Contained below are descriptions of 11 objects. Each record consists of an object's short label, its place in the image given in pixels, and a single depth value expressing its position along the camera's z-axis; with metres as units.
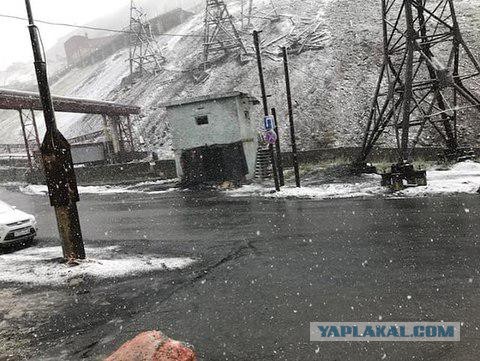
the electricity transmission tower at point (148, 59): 48.62
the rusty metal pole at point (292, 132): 17.09
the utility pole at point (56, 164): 8.18
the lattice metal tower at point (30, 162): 30.01
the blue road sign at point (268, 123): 16.72
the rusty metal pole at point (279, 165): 18.15
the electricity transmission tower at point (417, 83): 15.15
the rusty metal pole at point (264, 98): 16.75
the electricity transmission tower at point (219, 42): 40.75
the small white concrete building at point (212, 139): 23.20
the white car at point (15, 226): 10.56
